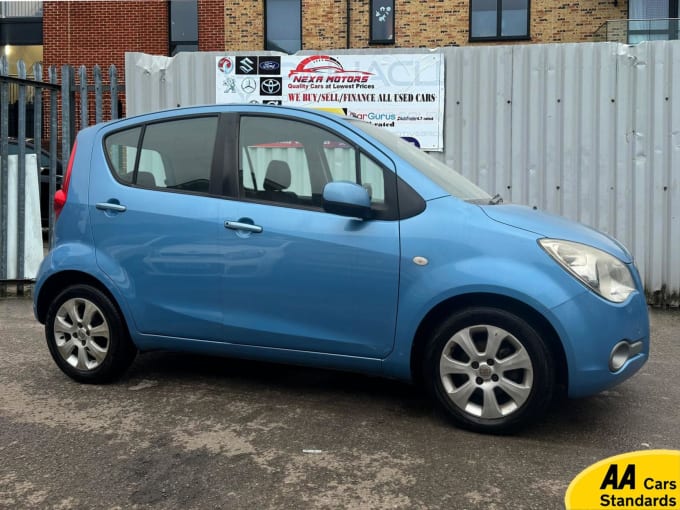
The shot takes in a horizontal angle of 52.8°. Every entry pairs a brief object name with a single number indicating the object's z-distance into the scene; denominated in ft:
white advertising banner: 24.73
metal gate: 24.81
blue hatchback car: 11.16
